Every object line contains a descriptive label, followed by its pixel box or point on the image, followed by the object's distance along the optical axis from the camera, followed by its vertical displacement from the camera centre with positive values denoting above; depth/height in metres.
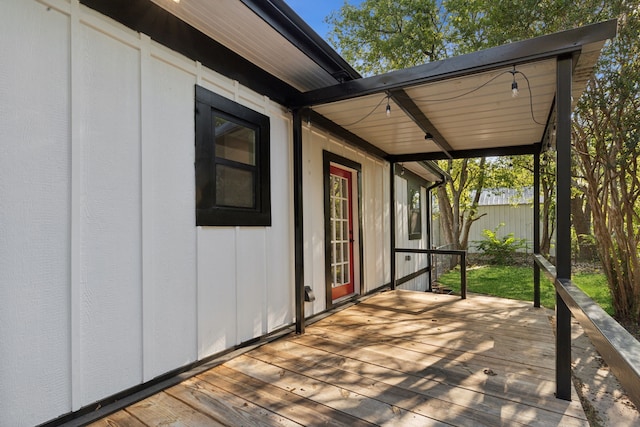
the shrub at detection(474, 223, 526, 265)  12.53 -1.18
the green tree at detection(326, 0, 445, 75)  8.57 +5.11
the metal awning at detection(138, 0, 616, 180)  2.30 +1.15
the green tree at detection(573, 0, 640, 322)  4.15 +0.88
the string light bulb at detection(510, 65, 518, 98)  2.39 +0.94
